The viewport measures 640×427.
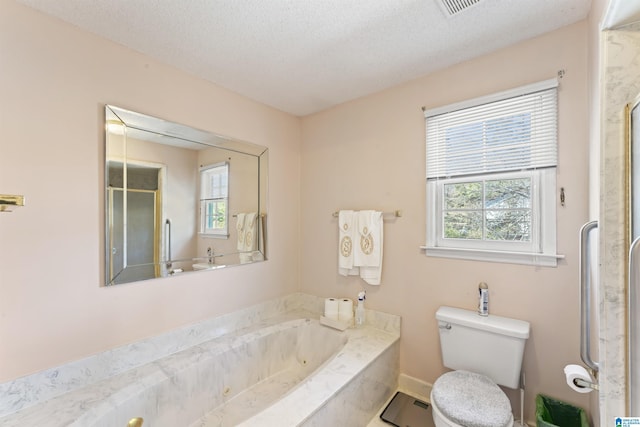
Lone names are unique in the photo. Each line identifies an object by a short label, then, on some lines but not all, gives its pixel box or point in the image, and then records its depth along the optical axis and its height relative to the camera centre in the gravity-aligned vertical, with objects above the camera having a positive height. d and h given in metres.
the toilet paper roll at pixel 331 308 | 2.26 -0.78
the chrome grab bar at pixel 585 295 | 0.99 -0.30
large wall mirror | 1.58 +0.10
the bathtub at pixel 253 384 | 1.28 -0.95
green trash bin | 1.42 -1.04
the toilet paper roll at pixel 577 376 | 1.00 -0.59
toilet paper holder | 0.99 -0.62
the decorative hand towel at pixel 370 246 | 2.12 -0.26
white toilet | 1.28 -0.88
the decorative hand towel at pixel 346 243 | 2.25 -0.24
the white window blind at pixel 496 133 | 1.54 +0.49
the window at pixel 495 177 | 1.55 +0.22
